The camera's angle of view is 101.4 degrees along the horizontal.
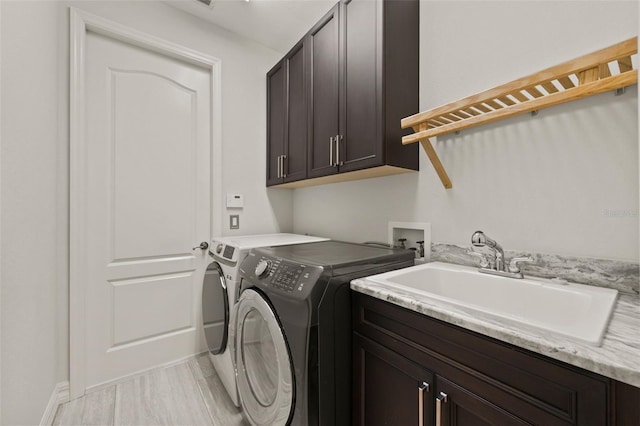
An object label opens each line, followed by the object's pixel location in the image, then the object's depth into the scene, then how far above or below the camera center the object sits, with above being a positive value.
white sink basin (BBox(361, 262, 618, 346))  0.64 -0.28
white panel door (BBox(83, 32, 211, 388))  1.76 +0.07
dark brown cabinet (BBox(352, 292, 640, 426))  0.53 -0.43
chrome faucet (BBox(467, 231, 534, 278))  1.04 -0.20
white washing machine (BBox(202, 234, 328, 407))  1.51 -0.51
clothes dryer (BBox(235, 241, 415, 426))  0.97 -0.48
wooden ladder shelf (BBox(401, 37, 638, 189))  0.73 +0.43
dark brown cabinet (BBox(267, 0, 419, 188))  1.35 +0.73
